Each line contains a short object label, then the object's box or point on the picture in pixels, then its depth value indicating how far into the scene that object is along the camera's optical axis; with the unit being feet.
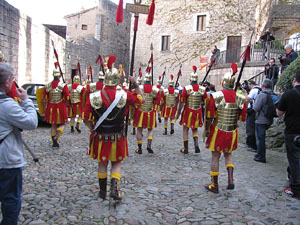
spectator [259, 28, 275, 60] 42.53
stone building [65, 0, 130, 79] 90.27
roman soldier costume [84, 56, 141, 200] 11.96
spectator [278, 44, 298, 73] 28.55
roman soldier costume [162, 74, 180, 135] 32.40
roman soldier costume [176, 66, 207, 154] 21.95
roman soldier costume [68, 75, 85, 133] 30.04
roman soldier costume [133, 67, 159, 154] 21.50
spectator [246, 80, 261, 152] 24.25
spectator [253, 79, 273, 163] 19.79
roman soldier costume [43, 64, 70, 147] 22.08
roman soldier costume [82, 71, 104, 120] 26.48
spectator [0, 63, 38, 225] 7.75
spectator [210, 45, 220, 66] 62.06
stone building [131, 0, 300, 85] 73.15
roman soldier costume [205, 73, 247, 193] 14.01
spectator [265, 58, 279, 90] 30.34
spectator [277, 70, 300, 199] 13.19
